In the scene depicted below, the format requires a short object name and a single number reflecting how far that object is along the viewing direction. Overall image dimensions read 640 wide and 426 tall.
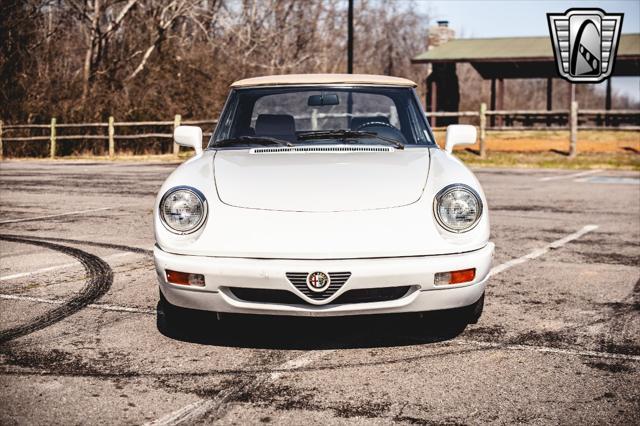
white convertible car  3.77
